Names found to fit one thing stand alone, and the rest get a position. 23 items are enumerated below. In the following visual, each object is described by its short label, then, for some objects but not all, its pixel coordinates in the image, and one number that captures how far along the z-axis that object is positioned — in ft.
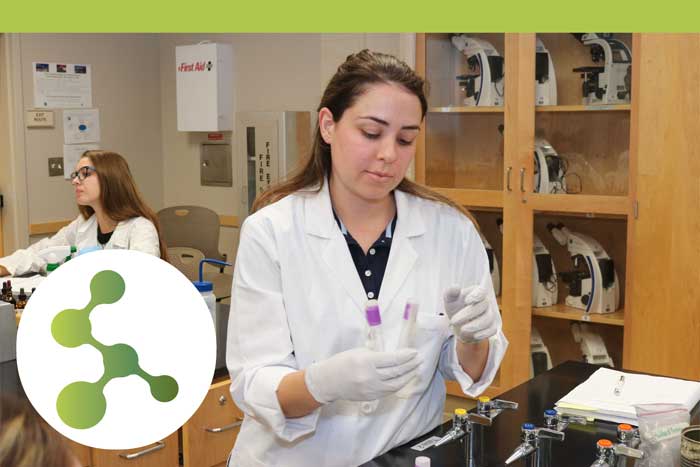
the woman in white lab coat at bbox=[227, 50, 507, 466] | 4.37
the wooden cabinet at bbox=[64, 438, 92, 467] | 6.61
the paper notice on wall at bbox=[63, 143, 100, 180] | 14.53
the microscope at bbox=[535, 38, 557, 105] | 10.22
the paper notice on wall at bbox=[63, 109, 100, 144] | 14.62
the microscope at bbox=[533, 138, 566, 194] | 10.26
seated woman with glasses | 9.81
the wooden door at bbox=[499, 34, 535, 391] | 10.12
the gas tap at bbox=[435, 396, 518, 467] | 4.25
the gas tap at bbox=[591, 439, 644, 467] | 3.93
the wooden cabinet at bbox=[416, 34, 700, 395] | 9.01
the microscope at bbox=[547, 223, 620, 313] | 10.03
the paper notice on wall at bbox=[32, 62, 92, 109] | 14.12
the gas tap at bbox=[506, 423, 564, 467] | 4.09
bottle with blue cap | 7.13
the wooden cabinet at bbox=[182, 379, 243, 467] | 6.98
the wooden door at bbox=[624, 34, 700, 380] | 8.89
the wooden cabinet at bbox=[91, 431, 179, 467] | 6.84
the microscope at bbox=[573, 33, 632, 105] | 9.67
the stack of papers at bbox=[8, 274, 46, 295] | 8.45
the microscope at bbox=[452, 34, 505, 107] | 10.68
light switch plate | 14.30
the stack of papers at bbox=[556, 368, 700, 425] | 4.80
